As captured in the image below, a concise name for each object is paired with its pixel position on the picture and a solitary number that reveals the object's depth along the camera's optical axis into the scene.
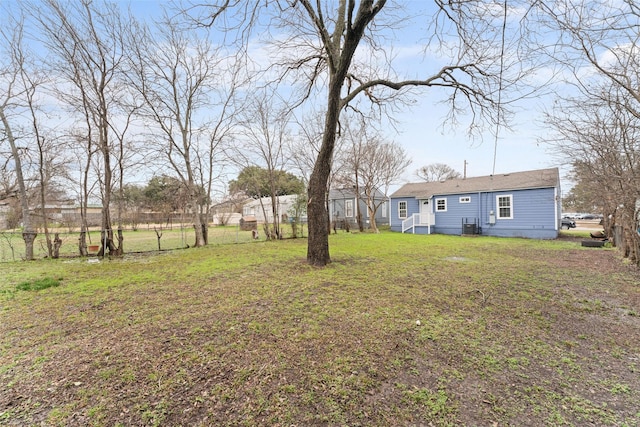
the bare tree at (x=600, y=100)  4.06
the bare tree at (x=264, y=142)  12.84
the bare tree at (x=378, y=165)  16.58
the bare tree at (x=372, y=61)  4.67
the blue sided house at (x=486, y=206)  13.17
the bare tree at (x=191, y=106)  10.12
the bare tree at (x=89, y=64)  7.75
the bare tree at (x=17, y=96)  7.69
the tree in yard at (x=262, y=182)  13.37
